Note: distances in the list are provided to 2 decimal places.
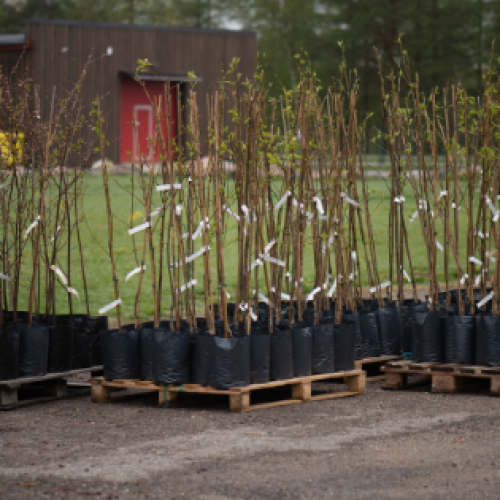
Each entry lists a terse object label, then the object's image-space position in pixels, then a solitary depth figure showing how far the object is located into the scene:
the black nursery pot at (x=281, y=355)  10.16
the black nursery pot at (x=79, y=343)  11.00
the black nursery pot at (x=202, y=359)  9.81
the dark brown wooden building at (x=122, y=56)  44.72
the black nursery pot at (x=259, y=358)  9.95
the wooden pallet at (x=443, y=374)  10.47
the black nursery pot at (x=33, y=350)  10.36
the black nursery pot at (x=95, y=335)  11.18
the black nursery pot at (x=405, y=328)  12.24
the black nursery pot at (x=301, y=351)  10.37
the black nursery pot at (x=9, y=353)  10.07
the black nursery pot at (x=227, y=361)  9.68
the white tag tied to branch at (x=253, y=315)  10.89
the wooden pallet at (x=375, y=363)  11.47
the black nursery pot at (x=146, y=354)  10.11
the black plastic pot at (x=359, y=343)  11.55
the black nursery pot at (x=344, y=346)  10.88
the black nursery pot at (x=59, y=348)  10.79
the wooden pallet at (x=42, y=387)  9.97
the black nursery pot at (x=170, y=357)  9.87
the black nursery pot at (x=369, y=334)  11.80
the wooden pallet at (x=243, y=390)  9.70
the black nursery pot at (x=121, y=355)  10.20
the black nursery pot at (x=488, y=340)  10.62
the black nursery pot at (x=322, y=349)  10.62
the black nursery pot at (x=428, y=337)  11.10
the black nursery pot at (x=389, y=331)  12.04
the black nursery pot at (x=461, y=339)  10.85
